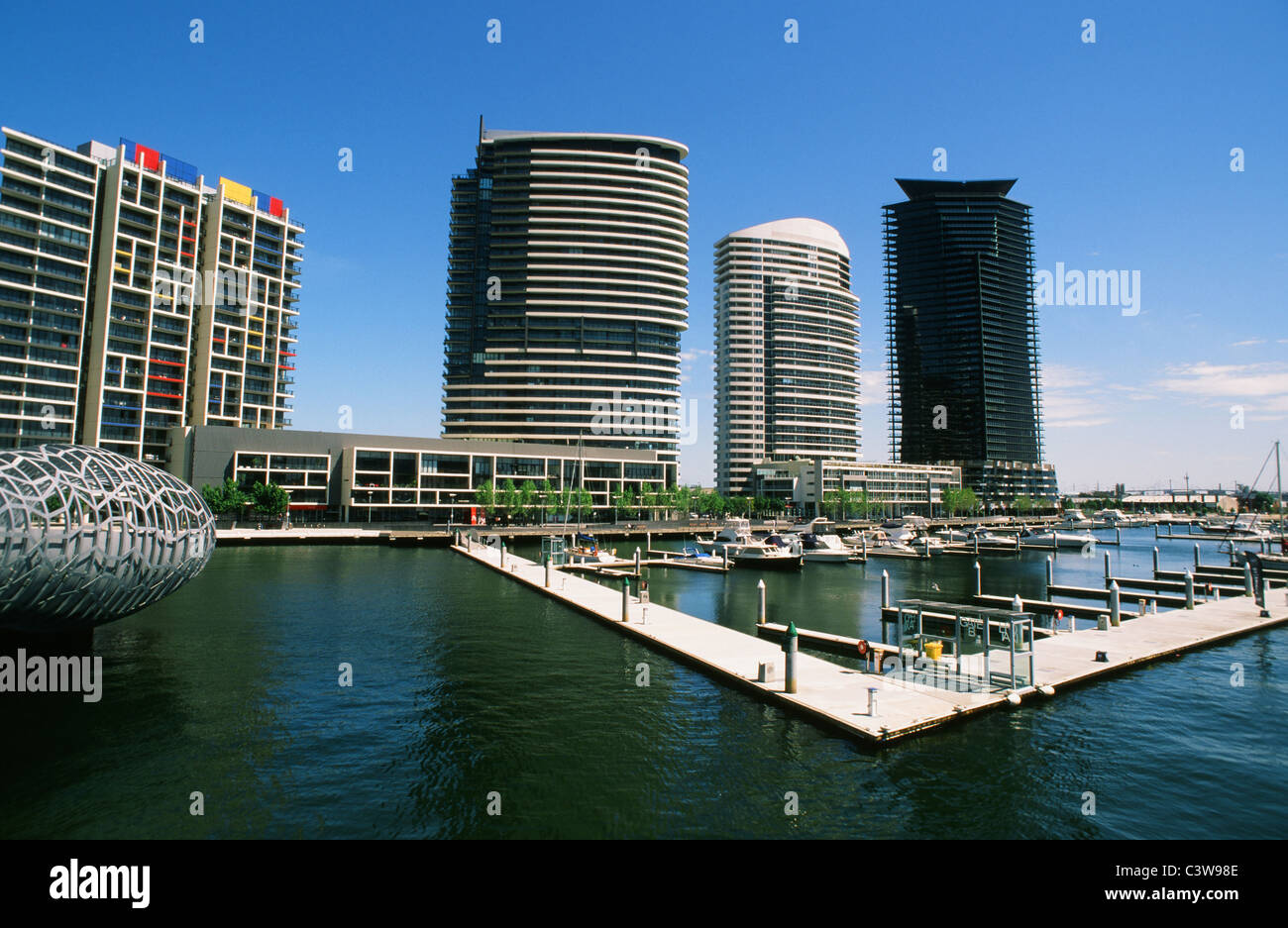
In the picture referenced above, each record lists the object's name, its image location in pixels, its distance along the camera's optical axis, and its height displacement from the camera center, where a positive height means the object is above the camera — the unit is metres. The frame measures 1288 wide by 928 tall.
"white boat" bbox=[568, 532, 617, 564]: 73.82 -6.28
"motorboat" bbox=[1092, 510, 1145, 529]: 173.69 -2.95
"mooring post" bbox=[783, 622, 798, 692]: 23.58 -5.65
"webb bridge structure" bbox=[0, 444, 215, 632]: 22.78 -1.65
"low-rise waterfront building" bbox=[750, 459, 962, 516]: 196.50 +0.40
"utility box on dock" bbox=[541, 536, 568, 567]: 74.04 -6.40
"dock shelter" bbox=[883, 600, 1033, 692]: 24.72 -6.46
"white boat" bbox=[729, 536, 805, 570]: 77.00 -6.28
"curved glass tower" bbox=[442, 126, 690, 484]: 175.50 +55.48
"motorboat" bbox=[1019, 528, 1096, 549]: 114.62 -5.90
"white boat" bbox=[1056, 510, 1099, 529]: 171.82 -3.96
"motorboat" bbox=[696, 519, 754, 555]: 95.74 -5.29
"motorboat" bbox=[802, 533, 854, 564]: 86.19 -6.14
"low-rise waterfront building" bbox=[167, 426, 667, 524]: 114.75 +5.80
